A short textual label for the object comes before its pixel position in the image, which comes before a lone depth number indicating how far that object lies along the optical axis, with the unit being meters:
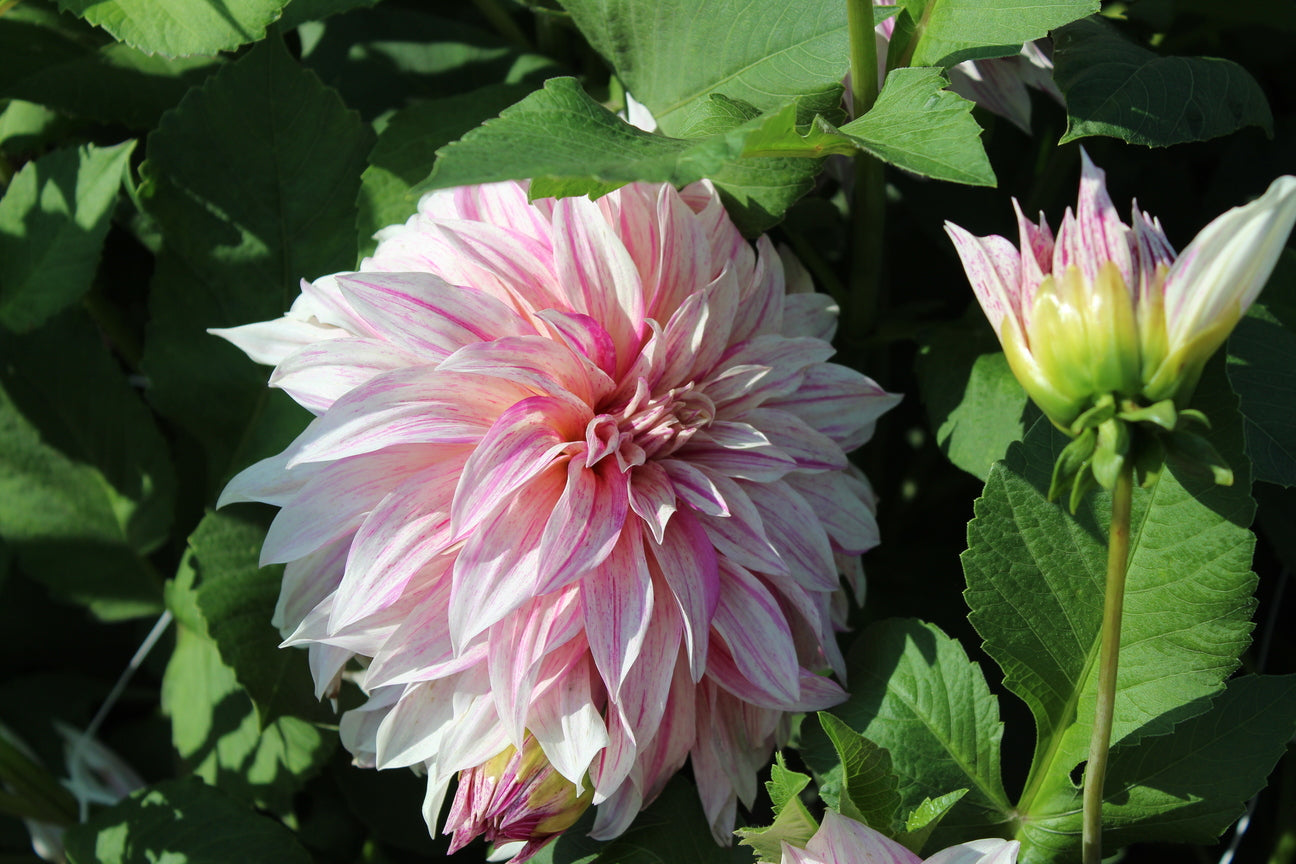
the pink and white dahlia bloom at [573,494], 0.89
